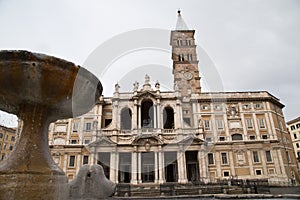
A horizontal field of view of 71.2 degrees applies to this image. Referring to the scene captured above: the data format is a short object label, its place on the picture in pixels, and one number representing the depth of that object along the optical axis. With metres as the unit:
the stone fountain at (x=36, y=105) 4.08
